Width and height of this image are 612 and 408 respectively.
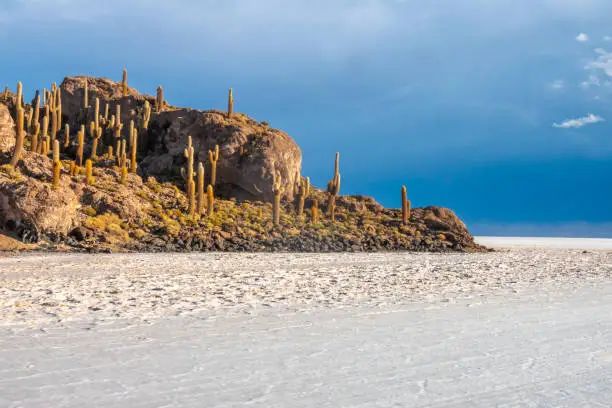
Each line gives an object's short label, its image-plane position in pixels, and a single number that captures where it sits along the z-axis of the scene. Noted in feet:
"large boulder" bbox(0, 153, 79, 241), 74.59
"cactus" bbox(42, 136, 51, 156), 91.89
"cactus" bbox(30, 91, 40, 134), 93.61
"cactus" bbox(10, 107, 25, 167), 80.64
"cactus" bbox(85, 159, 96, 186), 85.66
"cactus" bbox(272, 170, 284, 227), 93.50
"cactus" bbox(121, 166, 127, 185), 90.49
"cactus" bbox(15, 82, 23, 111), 88.53
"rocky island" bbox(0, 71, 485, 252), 77.56
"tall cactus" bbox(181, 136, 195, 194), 86.28
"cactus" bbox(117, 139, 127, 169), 94.07
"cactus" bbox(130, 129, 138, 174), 95.61
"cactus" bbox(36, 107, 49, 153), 90.89
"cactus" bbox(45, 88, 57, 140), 94.35
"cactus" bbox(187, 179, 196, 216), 88.99
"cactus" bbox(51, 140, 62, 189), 76.79
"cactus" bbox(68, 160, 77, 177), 88.12
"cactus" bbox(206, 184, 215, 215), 90.53
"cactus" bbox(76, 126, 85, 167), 87.15
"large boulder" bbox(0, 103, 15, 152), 96.02
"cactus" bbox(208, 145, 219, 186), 93.52
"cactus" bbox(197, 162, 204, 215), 86.89
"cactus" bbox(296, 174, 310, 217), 97.40
